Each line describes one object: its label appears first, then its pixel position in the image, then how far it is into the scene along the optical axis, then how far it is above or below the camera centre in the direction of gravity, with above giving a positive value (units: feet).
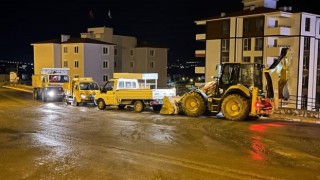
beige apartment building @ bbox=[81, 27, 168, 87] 237.04 +11.83
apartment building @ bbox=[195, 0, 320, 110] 156.15 +16.25
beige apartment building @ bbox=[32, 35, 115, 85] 203.41 +10.02
